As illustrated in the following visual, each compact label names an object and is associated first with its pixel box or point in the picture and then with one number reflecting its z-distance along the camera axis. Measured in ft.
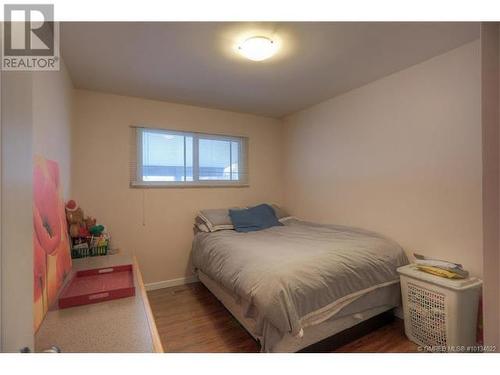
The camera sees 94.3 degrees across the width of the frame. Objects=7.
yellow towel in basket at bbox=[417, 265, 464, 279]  5.39
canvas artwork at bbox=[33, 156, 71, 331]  3.56
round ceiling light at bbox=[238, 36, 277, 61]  5.38
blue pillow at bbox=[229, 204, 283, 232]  9.47
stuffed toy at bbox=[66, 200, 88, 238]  6.43
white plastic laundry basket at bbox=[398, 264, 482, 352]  5.14
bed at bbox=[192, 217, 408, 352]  4.84
